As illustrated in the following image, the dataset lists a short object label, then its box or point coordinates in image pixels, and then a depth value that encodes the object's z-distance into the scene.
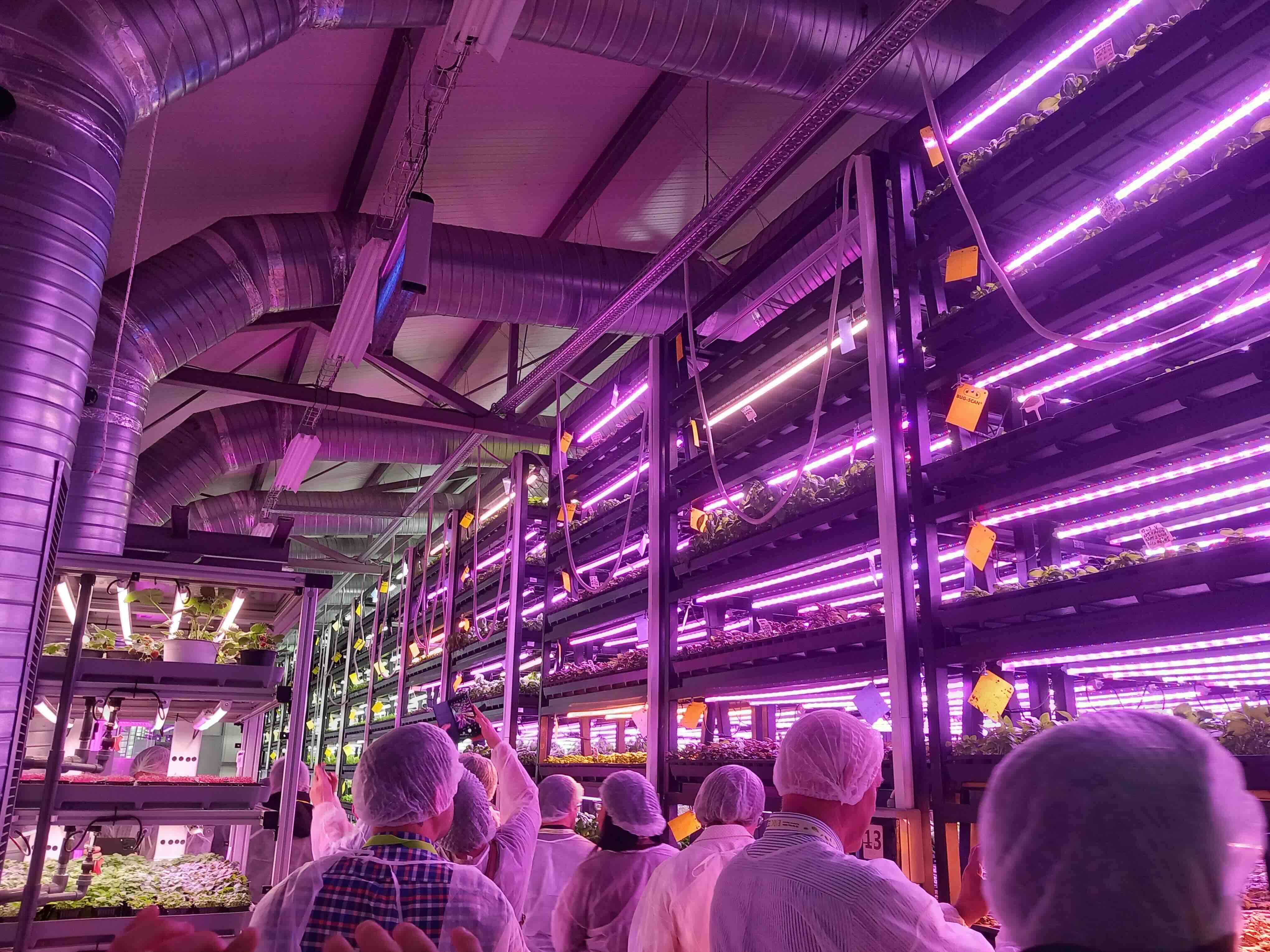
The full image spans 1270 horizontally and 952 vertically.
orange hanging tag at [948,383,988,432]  4.20
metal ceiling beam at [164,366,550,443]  9.04
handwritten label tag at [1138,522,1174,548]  3.40
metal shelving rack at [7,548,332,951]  3.64
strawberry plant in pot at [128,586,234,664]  4.20
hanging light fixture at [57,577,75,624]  4.41
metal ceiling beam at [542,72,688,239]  6.92
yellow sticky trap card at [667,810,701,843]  5.31
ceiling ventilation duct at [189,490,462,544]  13.71
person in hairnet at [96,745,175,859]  6.51
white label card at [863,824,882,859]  4.16
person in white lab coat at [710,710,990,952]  1.94
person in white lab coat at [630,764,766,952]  3.10
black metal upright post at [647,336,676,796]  6.40
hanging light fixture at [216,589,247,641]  4.54
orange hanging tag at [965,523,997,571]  4.14
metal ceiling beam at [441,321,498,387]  10.85
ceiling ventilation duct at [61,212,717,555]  6.16
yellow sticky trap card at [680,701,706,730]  6.25
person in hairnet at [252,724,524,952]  2.08
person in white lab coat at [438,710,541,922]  3.71
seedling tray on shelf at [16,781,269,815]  3.84
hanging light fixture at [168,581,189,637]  4.48
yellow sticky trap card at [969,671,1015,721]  3.92
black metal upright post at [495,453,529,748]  9.47
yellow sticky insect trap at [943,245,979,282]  4.25
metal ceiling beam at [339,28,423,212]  6.43
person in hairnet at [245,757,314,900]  7.32
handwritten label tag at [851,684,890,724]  4.41
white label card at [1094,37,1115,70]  3.79
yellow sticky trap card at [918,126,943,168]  4.79
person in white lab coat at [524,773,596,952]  5.00
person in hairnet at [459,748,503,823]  5.05
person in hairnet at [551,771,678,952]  3.83
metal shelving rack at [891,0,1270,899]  3.27
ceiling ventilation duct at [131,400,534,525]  10.25
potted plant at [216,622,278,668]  4.35
